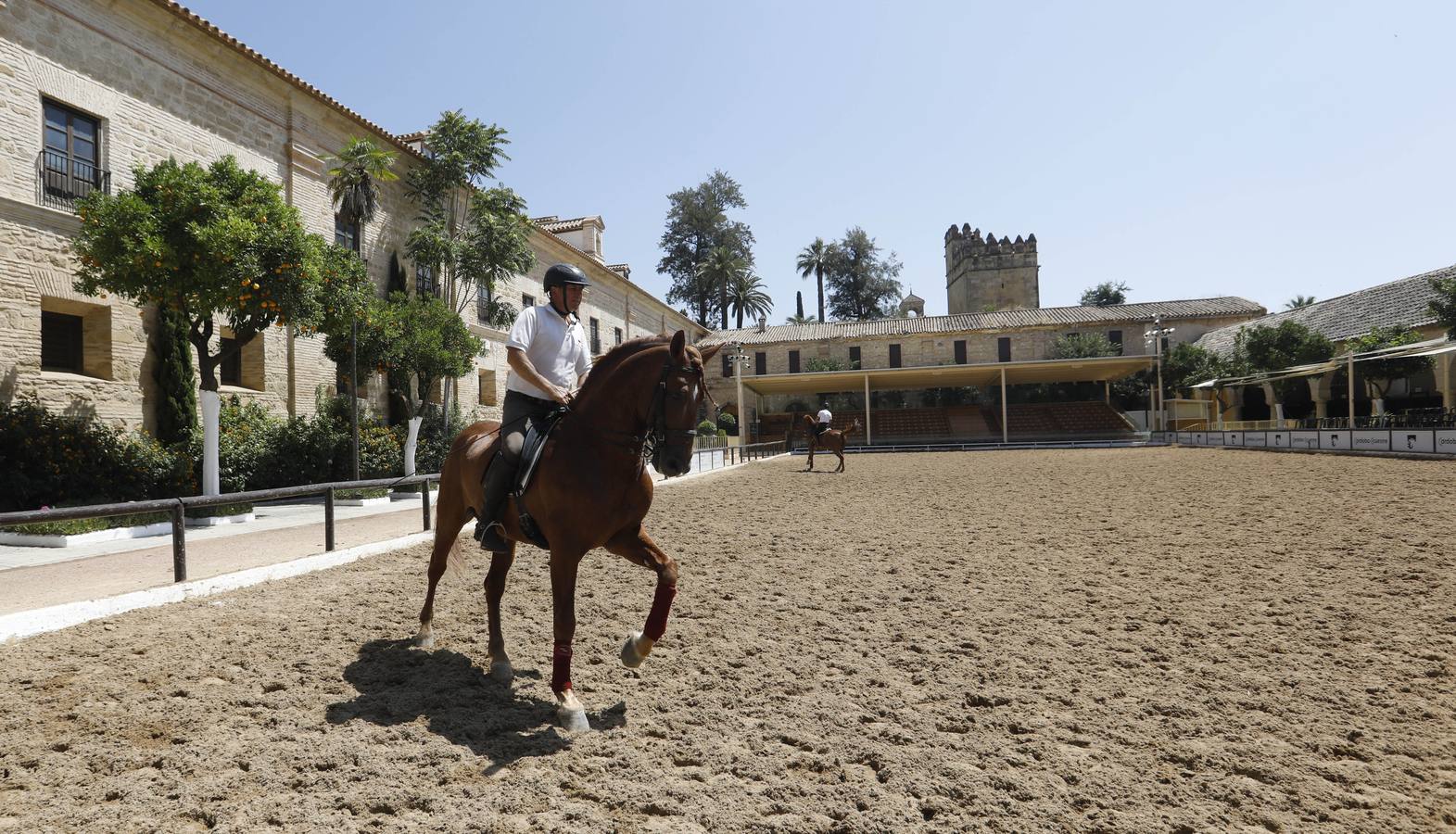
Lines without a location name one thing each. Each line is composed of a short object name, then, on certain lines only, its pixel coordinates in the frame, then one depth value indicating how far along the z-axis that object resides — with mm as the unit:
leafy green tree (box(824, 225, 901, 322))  66688
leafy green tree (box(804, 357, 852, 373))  46000
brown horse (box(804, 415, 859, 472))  20266
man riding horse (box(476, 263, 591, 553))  3895
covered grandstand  37375
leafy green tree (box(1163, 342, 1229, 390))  39969
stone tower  66000
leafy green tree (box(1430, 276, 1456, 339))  23328
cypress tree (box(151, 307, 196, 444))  12945
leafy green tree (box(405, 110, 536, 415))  19969
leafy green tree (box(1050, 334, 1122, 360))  43688
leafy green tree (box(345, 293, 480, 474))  15594
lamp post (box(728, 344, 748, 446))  30445
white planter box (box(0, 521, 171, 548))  7078
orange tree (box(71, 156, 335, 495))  9883
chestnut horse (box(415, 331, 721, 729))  3402
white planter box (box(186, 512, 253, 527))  10045
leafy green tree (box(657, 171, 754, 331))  59281
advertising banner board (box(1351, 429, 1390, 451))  18969
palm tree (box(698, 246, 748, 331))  55875
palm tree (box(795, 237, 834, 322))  65562
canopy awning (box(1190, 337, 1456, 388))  20188
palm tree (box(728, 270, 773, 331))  58188
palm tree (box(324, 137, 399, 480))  16531
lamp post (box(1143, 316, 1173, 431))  32500
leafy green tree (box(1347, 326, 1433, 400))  25594
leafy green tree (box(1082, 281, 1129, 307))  64062
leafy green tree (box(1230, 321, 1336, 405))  32281
